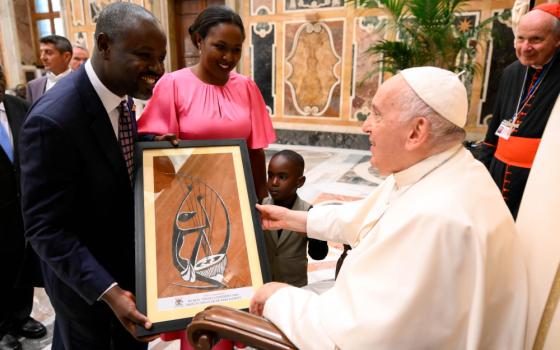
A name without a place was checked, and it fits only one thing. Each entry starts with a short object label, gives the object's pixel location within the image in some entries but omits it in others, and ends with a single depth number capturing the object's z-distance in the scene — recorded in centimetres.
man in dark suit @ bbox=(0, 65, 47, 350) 246
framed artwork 140
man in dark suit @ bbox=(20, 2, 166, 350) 124
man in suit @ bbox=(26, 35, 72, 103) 407
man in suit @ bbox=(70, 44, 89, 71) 521
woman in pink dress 193
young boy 222
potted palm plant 540
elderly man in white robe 110
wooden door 905
